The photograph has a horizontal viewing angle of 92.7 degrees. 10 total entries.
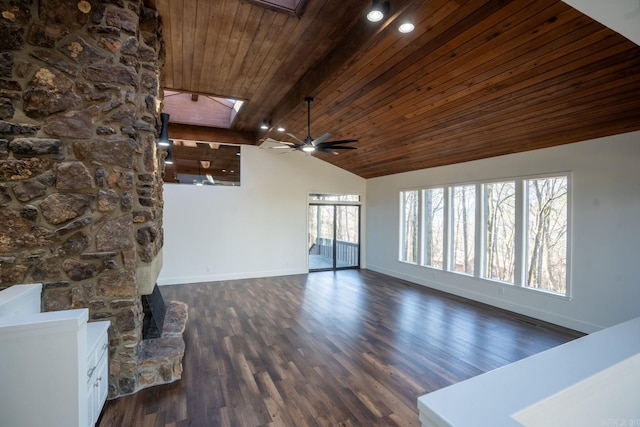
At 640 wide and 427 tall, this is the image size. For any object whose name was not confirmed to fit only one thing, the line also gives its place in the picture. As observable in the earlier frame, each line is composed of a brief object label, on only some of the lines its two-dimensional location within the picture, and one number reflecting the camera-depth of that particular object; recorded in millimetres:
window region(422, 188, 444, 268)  6773
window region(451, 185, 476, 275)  6039
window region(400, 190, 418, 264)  7430
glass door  8523
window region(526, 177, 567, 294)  4633
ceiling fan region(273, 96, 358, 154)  4706
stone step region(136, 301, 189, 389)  2887
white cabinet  1831
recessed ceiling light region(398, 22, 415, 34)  2781
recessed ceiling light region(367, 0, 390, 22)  2521
